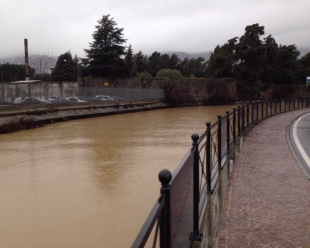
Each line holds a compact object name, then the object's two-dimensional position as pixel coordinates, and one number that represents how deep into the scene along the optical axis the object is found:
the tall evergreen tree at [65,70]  87.38
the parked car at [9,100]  28.99
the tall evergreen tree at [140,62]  110.25
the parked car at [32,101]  29.81
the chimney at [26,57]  47.81
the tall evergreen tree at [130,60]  86.37
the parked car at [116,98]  45.15
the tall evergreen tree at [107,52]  60.36
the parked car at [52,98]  33.84
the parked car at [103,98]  42.25
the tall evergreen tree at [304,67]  75.38
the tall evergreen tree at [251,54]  61.72
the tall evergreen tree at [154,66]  113.57
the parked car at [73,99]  37.83
